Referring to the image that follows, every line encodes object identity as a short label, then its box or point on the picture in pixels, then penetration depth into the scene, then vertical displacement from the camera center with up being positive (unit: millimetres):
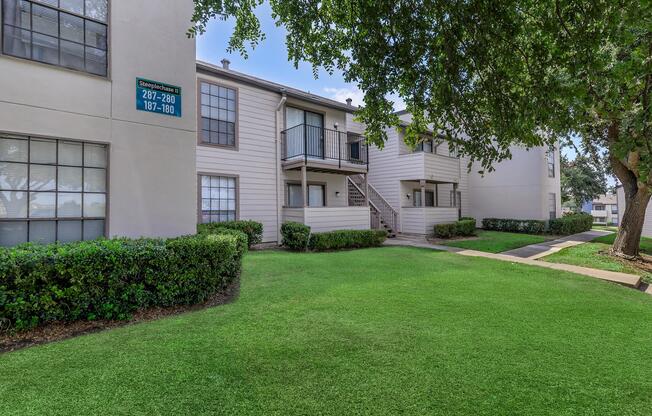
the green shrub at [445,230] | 15359 -727
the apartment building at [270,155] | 11039 +2241
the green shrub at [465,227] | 16145 -632
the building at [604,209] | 62844 +864
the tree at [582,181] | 29125 +2882
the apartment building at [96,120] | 4816 +1586
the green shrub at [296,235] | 11297 -692
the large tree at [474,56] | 3484 +1944
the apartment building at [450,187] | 16547 +1629
